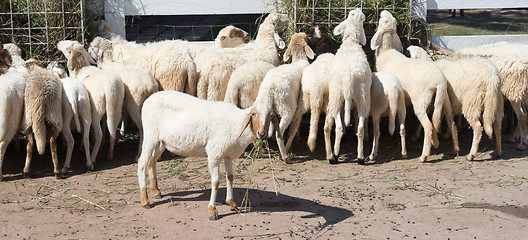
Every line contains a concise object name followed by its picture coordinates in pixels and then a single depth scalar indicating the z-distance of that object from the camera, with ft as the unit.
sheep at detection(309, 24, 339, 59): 32.91
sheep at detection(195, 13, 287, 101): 30.78
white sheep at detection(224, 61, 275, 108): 29.45
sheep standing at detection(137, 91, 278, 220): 21.07
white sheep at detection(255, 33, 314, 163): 28.35
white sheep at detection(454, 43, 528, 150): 30.71
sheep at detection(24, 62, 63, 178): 26.68
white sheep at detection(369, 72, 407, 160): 29.43
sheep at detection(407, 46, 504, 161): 28.89
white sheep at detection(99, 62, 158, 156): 29.68
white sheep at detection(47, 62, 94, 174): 27.81
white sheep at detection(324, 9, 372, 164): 28.53
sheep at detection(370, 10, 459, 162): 29.19
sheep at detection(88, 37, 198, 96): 30.83
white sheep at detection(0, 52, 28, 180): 26.43
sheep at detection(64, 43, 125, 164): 28.58
